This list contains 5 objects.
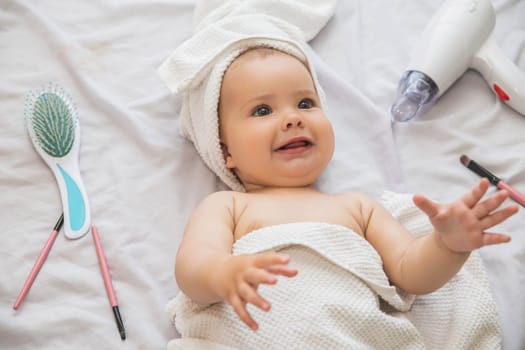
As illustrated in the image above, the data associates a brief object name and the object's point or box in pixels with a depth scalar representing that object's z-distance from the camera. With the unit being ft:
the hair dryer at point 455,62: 3.69
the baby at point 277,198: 2.59
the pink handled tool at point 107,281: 2.92
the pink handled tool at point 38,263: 2.94
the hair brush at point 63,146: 3.24
